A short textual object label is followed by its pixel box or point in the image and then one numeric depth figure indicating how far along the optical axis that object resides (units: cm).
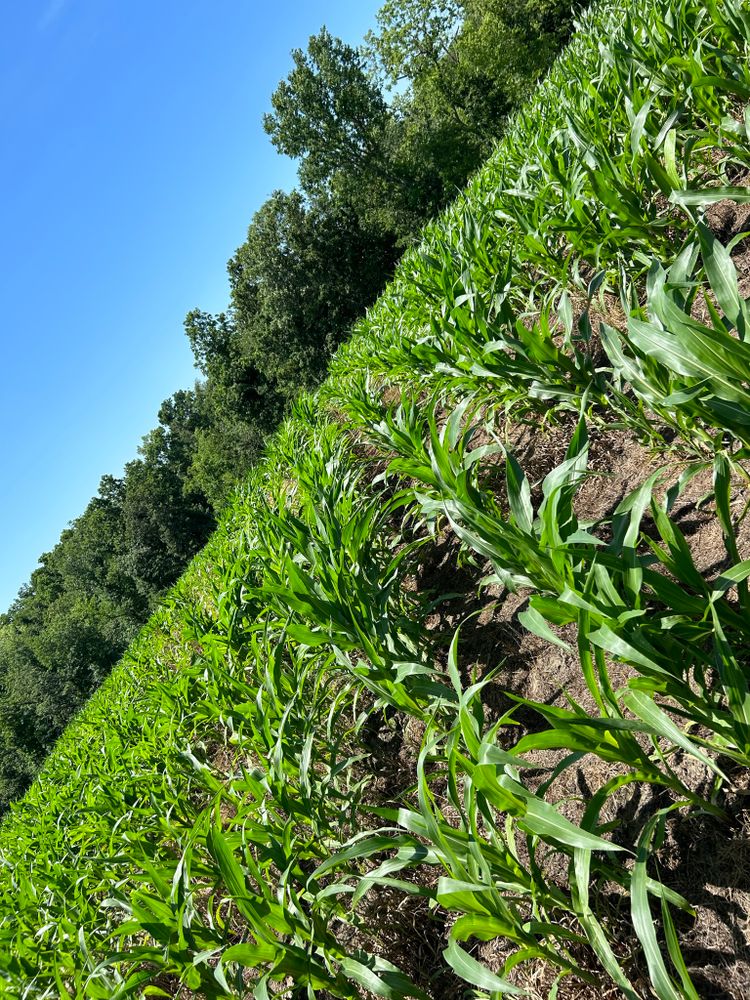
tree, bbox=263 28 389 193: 3075
